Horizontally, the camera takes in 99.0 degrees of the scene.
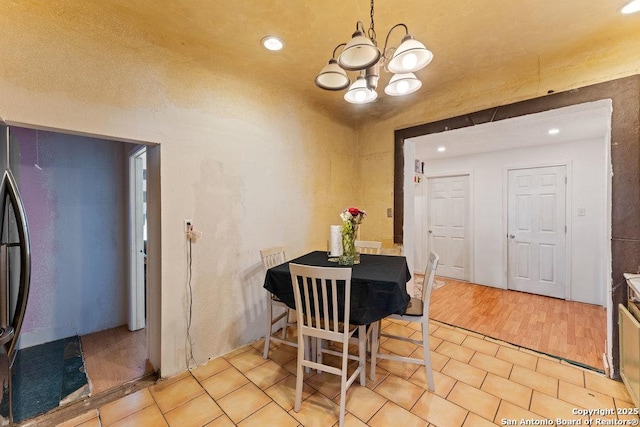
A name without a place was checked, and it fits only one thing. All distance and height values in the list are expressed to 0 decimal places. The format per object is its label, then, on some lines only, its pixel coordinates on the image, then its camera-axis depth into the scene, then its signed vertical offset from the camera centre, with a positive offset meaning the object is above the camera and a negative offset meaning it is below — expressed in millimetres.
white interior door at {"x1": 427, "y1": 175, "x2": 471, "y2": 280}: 4824 -256
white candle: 2316 -268
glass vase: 2203 -271
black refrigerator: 1273 -237
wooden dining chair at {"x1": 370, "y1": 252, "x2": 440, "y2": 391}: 1941 -799
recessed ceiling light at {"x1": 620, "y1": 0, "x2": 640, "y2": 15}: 1672 +1264
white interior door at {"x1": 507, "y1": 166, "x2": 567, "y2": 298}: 3963 -322
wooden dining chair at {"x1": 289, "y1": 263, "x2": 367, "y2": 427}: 1622 -647
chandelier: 1352 +801
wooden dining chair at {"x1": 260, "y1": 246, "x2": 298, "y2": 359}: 2367 -798
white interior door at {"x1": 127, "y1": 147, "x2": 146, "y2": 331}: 2891 -320
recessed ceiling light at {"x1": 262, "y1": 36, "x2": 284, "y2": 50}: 2041 +1286
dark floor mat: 1813 -1283
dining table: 1729 -529
